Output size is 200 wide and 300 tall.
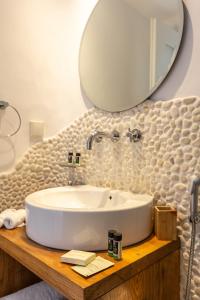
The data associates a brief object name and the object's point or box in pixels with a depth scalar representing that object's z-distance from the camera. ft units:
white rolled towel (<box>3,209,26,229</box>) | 4.16
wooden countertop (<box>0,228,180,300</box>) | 2.78
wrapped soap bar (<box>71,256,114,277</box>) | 2.89
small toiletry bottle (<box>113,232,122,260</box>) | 3.16
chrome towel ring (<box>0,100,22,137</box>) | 4.89
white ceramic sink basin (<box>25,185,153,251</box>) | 3.32
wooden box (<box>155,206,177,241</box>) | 3.83
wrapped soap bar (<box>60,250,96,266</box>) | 3.04
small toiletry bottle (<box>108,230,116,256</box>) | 3.20
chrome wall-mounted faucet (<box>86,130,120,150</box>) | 4.71
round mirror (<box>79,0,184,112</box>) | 4.19
